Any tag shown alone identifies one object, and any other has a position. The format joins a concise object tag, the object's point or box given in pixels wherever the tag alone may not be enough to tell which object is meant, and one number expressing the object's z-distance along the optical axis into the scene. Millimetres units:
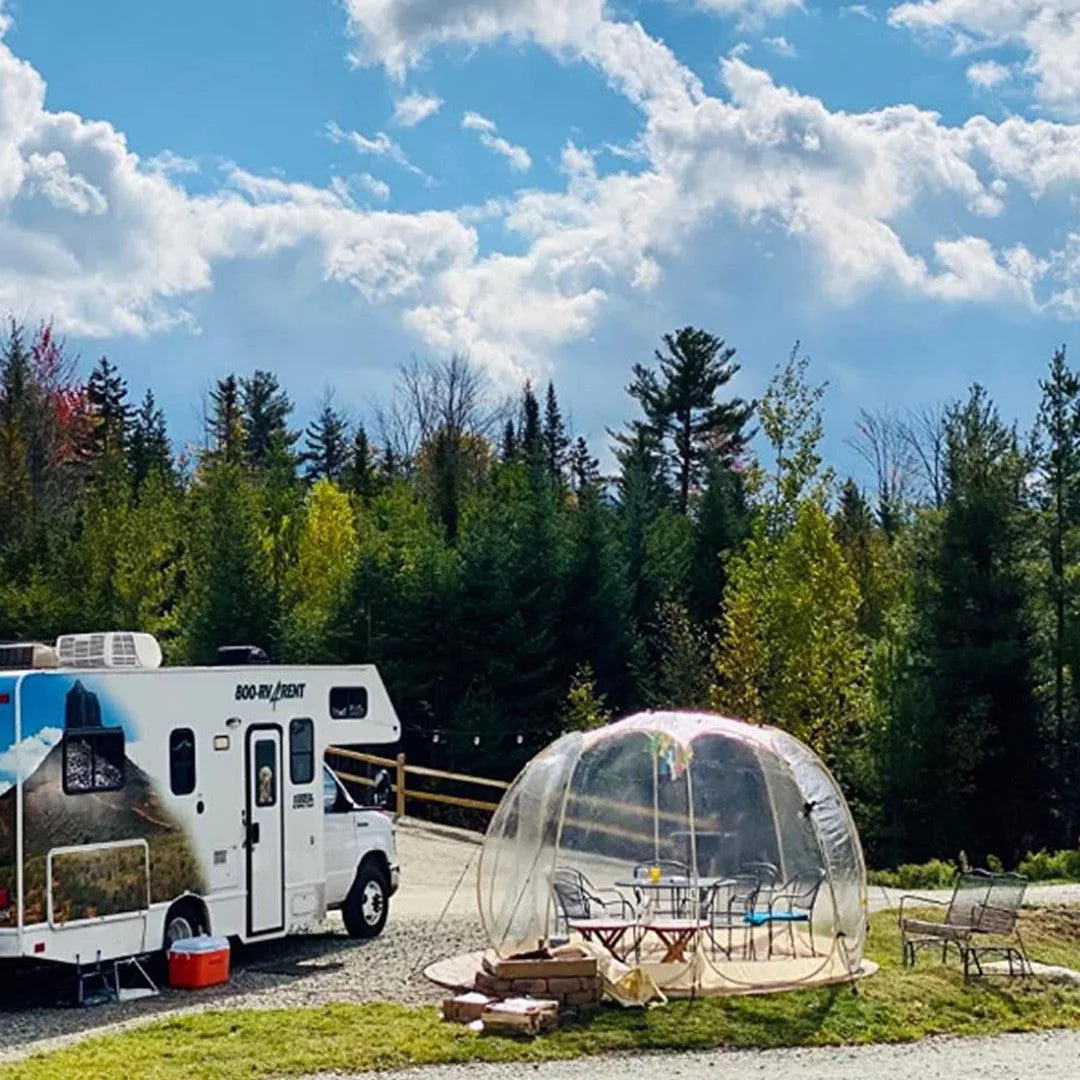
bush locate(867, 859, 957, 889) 22688
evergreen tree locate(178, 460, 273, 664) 40312
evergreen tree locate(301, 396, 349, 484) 79500
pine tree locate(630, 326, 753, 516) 59844
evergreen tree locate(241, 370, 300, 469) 78625
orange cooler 12812
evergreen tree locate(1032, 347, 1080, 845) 34344
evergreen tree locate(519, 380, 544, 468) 63719
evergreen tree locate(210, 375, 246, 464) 67112
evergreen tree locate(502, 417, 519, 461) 68438
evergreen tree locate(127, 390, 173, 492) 56594
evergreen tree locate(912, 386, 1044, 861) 32344
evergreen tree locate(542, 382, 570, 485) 72750
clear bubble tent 12930
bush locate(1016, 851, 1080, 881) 24406
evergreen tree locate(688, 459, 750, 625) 43125
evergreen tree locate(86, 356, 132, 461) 61125
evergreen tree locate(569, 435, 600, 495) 75000
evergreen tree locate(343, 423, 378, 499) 56656
